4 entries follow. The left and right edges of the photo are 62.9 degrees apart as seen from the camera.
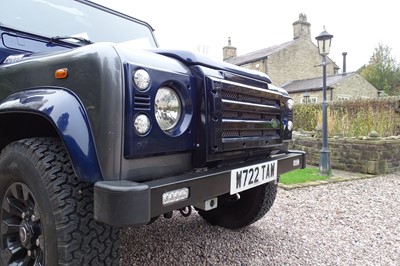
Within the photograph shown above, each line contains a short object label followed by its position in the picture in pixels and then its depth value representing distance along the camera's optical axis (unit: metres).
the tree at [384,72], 30.67
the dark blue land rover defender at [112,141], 1.39
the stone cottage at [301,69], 23.69
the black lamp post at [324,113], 5.95
